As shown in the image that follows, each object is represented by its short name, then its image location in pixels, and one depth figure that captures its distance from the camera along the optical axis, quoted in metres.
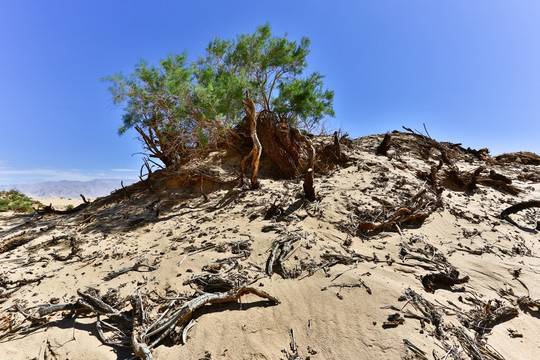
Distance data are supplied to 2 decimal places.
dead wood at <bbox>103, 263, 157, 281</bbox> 3.59
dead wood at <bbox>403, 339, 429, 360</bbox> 1.95
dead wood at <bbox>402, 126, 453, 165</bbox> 9.03
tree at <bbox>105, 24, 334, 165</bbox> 6.49
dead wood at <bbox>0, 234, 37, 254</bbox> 4.99
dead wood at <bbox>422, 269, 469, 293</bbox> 2.89
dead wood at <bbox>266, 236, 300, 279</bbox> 3.23
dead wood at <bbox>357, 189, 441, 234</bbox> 4.20
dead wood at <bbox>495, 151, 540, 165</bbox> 9.53
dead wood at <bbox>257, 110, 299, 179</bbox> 7.19
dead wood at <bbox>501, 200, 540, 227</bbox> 4.88
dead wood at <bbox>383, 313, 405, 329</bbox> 2.27
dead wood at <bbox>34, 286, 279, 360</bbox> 2.38
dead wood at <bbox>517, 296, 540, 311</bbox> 2.64
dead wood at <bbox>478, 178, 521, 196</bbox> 6.35
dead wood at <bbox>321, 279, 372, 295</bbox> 2.81
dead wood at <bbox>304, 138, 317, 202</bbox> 5.08
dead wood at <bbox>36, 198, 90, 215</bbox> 7.67
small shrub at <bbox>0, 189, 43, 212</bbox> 9.16
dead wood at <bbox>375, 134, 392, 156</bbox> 8.00
